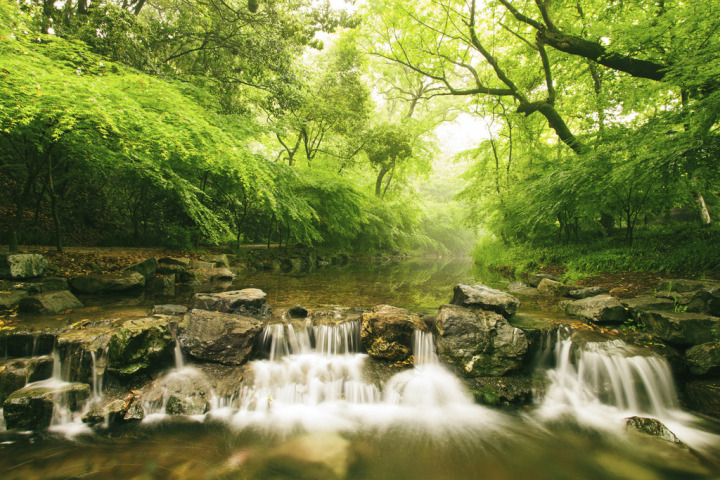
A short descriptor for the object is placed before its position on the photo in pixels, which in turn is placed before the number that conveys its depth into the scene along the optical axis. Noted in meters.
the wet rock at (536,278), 8.66
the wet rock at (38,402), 3.19
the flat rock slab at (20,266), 5.23
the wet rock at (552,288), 7.39
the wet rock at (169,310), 4.97
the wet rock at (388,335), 4.57
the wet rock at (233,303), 5.13
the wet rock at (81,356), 3.67
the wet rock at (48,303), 4.62
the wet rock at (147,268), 7.06
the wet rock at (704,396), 3.60
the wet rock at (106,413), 3.35
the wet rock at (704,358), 3.70
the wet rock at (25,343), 3.83
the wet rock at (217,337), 4.18
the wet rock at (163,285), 6.84
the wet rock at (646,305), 4.73
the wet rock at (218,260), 9.79
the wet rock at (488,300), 5.07
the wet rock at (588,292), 6.47
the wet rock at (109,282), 5.88
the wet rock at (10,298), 4.59
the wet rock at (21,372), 3.50
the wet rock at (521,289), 7.85
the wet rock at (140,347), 3.68
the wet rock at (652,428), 3.23
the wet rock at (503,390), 4.01
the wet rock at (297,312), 5.40
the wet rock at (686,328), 3.93
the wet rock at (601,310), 4.84
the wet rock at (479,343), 4.28
